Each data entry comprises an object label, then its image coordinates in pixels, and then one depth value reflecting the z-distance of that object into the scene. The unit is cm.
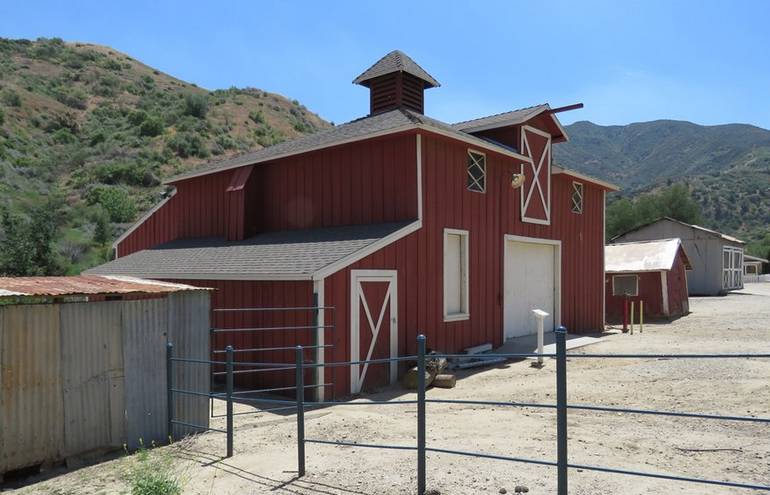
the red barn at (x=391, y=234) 1060
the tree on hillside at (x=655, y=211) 5631
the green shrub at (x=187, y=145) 4928
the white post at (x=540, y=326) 1258
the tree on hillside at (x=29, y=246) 2347
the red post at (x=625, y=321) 1906
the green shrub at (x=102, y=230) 3316
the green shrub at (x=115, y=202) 3734
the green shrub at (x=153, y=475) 478
